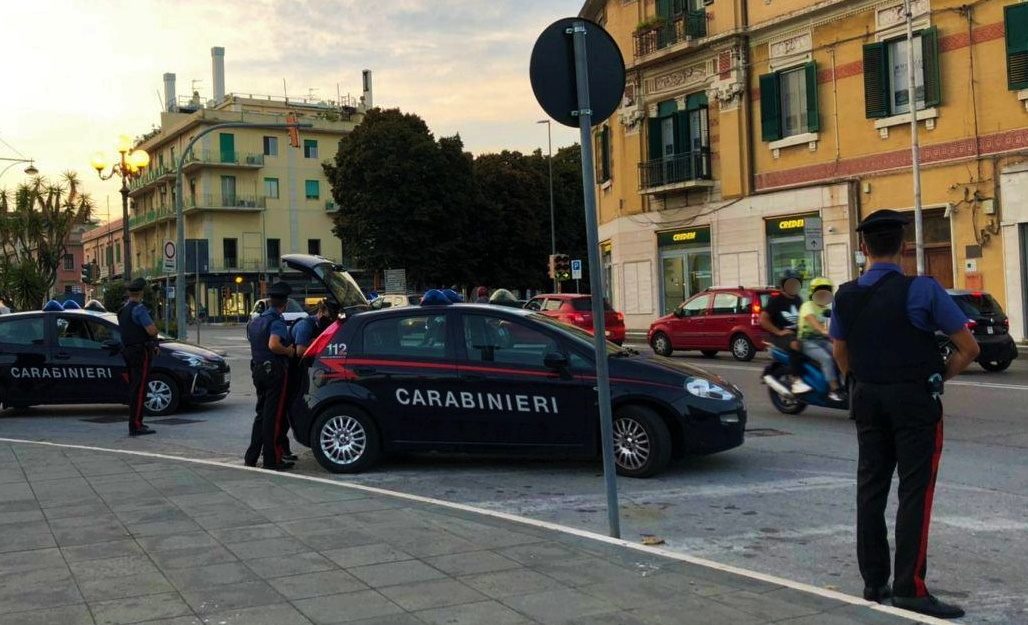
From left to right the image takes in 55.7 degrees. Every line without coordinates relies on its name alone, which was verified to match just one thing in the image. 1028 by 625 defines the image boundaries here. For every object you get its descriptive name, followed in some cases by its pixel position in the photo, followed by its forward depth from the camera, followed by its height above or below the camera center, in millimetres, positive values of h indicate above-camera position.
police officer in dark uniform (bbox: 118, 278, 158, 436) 10953 -199
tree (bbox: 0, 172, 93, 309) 39062 +4533
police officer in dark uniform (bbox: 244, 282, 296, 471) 8422 -465
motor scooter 11305 -1040
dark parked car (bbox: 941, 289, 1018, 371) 16578 -645
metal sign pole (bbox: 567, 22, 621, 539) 5488 +456
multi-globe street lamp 23078 +3909
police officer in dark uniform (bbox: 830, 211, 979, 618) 4285 -432
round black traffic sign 5535 +1361
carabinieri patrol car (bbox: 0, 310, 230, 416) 13180 -513
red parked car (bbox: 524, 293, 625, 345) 23797 -57
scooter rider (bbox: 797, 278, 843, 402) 11172 -377
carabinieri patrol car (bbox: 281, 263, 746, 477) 7969 -705
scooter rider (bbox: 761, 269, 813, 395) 11461 -250
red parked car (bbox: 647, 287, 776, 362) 21125 -482
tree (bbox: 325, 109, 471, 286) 51469 +6314
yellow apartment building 23062 +4430
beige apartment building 70250 +9628
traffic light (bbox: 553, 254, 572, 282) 37219 +1664
